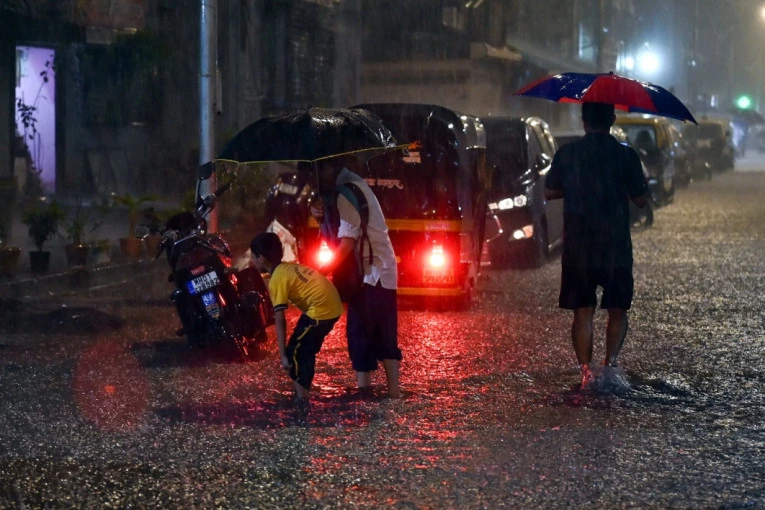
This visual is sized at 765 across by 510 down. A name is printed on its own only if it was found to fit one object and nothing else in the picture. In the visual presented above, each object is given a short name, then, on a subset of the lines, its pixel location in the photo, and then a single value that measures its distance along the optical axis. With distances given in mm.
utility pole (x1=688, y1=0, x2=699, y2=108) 56759
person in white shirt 6891
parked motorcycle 8078
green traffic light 58312
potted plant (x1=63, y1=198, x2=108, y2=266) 11805
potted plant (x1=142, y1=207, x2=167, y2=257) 8367
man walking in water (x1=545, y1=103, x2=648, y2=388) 7223
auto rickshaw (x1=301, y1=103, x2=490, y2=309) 10453
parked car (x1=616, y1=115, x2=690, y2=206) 24344
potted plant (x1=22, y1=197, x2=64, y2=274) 11398
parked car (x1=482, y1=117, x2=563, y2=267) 13633
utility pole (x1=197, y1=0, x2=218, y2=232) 11719
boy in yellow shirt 6742
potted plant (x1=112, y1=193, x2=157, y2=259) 12812
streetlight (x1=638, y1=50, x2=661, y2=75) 65562
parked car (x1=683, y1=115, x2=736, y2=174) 39781
